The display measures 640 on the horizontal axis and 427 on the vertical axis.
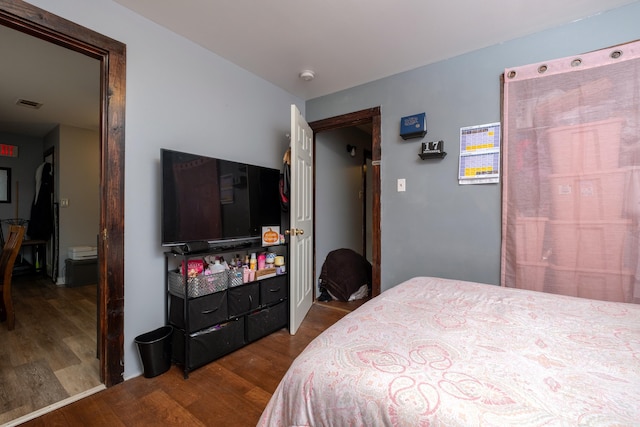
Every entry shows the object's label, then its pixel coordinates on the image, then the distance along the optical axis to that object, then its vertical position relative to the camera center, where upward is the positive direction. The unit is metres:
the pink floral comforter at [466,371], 0.60 -0.43
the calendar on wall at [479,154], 2.14 +0.47
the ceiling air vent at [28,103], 3.24 +1.34
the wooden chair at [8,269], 2.43 -0.48
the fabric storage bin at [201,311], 1.86 -0.68
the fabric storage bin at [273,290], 2.34 -0.67
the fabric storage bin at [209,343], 1.86 -0.92
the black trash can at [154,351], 1.76 -0.89
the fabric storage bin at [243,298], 2.10 -0.67
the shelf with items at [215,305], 1.86 -0.68
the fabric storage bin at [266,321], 2.24 -0.92
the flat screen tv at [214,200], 1.83 +0.11
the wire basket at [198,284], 1.86 -0.49
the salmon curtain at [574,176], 1.73 +0.25
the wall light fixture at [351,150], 4.08 +0.95
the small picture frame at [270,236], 2.50 -0.20
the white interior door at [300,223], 2.41 -0.08
